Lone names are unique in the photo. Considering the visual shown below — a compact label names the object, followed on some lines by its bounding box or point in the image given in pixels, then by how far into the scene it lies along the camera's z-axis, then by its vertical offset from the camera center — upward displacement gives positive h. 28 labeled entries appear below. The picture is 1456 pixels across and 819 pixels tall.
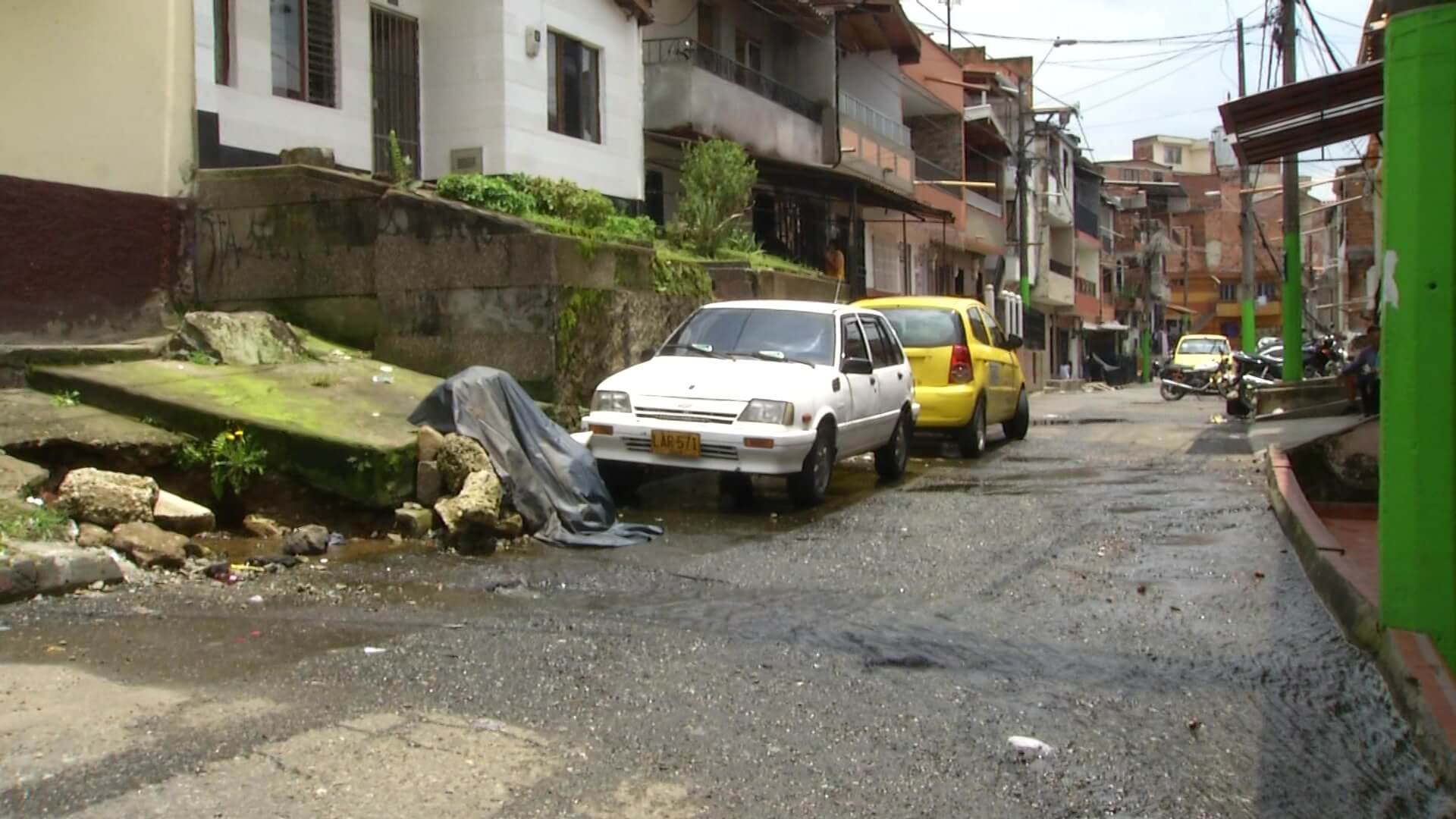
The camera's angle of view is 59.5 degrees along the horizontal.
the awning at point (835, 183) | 24.47 +3.63
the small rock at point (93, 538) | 6.74 -0.91
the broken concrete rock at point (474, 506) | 7.93 -0.88
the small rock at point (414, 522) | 8.12 -1.00
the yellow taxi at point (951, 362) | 13.82 +0.00
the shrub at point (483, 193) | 12.48 +1.70
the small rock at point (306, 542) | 7.57 -1.05
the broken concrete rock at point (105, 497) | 7.04 -0.73
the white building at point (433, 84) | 13.24 +3.47
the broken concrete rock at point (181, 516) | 7.47 -0.88
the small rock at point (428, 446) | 8.48 -0.53
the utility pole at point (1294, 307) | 20.98 +0.90
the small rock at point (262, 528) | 7.98 -1.01
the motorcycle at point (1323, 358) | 24.39 +0.05
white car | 9.30 -0.26
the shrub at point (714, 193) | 17.39 +2.48
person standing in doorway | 24.39 +1.94
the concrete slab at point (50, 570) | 5.95 -0.97
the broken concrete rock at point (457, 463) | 8.43 -0.65
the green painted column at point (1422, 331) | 5.12 +0.12
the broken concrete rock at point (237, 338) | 10.39 +0.24
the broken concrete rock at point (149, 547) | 6.75 -0.96
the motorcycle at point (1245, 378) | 21.28 -0.31
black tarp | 8.51 -0.65
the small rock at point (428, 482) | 8.43 -0.77
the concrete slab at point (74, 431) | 7.84 -0.40
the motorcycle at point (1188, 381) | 28.36 -0.47
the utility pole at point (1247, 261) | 36.12 +2.88
